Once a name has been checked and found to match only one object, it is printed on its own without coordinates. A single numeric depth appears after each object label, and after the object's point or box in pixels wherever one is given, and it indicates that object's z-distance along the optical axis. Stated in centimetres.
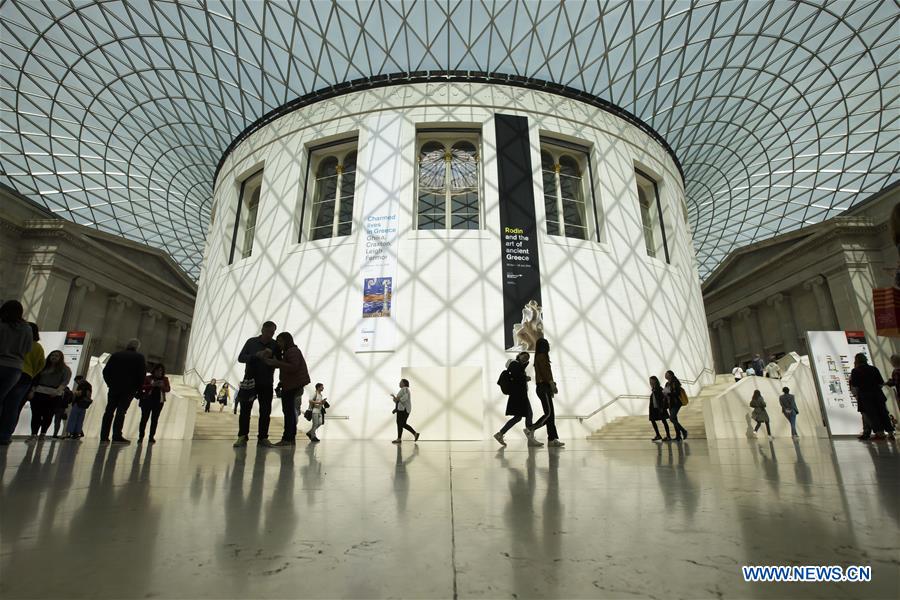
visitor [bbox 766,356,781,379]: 1867
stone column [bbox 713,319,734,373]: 4772
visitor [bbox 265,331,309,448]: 805
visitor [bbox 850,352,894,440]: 975
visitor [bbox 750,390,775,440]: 1519
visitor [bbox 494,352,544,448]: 885
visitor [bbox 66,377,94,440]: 1269
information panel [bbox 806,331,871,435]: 1580
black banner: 1925
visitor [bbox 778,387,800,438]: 1597
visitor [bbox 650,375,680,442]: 1279
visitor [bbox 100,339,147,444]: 843
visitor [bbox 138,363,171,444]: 992
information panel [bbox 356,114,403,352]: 1917
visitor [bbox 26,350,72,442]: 922
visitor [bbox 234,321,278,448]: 767
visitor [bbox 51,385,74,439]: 1367
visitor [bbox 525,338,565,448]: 890
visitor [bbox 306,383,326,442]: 1420
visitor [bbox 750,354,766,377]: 2274
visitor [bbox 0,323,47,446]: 674
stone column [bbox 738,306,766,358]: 4344
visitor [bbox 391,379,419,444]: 1209
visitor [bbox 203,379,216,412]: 1928
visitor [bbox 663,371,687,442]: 1256
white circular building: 1891
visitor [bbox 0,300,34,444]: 614
